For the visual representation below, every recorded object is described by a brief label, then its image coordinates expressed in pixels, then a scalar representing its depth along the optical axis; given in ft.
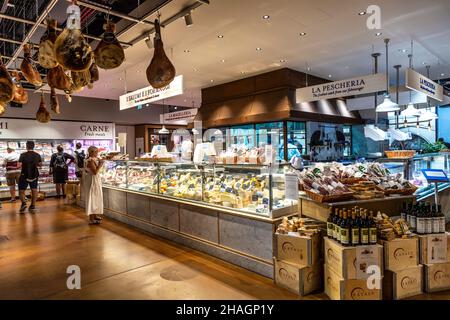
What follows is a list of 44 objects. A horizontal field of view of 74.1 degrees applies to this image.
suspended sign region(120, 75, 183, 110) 17.69
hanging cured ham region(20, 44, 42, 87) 12.39
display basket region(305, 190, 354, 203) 10.09
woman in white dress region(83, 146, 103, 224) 19.03
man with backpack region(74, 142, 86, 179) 27.78
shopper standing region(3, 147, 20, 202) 27.84
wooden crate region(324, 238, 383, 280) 8.46
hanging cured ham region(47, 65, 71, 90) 11.46
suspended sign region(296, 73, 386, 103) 17.53
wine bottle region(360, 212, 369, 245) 8.68
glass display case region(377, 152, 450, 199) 14.43
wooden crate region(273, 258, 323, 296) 9.25
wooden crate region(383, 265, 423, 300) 8.95
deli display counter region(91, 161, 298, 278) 10.99
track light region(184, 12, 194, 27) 12.94
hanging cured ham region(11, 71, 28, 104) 13.75
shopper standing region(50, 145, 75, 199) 30.07
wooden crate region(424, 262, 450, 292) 9.38
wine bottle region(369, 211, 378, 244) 8.72
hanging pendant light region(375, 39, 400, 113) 18.61
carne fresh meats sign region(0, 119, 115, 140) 30.32
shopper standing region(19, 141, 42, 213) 23.97
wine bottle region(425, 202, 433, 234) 9.66
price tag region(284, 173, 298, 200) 10.66
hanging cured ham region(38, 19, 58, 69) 9.64
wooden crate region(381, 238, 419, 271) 9.03
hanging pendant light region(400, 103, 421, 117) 21.85
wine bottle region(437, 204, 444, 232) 9.72
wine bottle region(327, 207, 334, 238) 9.34
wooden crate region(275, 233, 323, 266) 9.32
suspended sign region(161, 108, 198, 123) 31.35
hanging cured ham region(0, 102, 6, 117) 12.71
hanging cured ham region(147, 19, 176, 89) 10.35
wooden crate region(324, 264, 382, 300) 8.44
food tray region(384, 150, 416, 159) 14.40
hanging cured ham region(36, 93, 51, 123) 15.52
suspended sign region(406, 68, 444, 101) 17.06
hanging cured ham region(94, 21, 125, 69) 9.54
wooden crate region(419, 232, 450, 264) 9.48
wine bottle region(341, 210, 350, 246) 8.61
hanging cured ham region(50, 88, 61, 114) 15.36
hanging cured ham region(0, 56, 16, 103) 10.61
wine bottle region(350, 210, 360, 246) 8.63
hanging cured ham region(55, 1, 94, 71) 8.16
